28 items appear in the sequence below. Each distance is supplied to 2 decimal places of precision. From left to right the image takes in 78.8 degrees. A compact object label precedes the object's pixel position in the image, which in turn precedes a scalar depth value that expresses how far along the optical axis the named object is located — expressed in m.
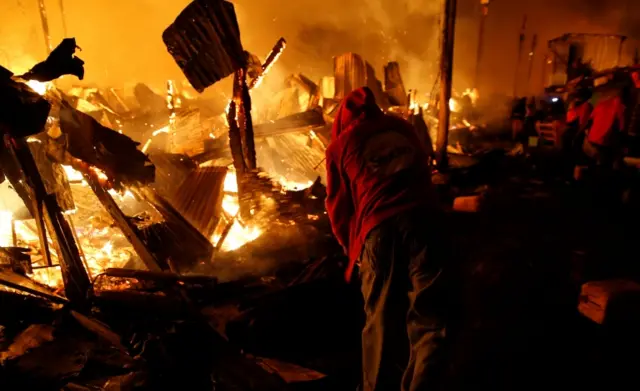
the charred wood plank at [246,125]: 6.27
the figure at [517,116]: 17.52
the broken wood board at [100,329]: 3.80
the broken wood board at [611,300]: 3.83
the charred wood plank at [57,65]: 3.86
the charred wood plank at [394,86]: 13.17
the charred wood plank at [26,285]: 4.07
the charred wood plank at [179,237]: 5.59
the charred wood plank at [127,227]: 4.89
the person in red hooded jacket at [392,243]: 2.71
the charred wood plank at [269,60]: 6.55
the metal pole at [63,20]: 15.79
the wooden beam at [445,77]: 9.43
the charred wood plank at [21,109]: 3.62
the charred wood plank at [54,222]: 4.09
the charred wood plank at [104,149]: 4.40
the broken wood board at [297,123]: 8.12
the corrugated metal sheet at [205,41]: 5.62
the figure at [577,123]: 10.06
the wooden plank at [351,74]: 12.28
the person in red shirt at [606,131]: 8.27
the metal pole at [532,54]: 29.22
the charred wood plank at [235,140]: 6.39
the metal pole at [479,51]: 24.12
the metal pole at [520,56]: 26.73
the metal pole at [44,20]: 15.55
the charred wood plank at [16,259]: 4.71
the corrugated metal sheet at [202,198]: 6.26
